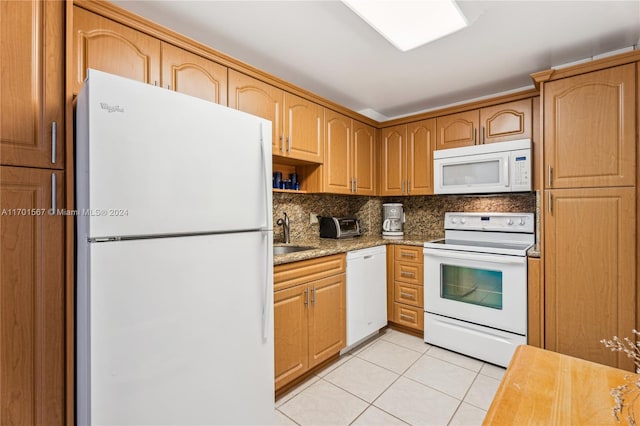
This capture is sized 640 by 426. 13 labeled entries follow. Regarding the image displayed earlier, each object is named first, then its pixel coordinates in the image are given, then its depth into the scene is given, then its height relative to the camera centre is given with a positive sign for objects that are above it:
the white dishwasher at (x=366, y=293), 2.46 -0.68
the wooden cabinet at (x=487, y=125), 2.54 +0.76
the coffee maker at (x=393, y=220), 3.18 -0.08
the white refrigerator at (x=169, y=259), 1.02 -0.17
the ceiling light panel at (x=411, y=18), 1.50 +1.01
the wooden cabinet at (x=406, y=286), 2.76 -0.68
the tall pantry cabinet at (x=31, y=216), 1.06 -0.01
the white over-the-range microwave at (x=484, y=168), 2.46 +0.38
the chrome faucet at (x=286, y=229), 2.66 -0.14
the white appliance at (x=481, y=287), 2.24 -0.59
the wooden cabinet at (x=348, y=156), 2.75 +0.55
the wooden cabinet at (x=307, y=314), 1.90 -0.69
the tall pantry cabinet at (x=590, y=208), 1.88 +0.02
